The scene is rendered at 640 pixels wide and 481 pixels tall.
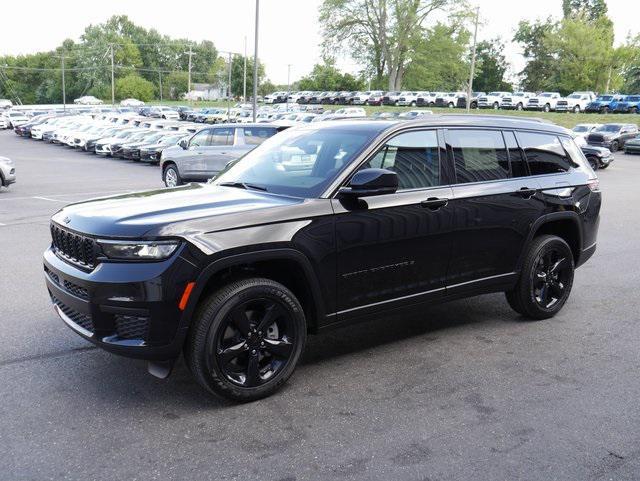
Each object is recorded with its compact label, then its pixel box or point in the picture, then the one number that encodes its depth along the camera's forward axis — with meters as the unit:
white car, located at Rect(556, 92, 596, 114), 56.22
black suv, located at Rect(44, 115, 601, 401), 3.68
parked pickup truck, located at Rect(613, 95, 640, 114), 54.97
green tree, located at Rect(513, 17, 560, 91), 94.69
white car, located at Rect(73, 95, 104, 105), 106.11
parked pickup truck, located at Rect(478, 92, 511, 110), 60.27
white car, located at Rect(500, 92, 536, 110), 58.44
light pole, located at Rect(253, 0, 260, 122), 26.60
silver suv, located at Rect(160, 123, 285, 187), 17.58
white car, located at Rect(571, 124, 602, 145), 37.08
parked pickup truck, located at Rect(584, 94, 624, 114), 56.31
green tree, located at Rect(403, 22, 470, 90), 72.69
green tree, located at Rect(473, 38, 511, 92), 98.44
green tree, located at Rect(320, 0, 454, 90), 72.44
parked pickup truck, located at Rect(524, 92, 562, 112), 56.72
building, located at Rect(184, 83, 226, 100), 134.29
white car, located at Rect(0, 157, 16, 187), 16.25
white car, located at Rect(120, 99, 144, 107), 96.31
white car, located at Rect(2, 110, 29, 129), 57.38
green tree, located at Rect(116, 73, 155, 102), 109.44
